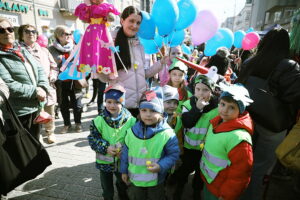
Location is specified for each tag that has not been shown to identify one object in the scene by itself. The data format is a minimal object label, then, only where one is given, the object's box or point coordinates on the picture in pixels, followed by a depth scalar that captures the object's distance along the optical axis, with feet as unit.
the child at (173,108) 7.68
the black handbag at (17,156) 6.63
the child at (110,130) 6.54
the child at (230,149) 5.35
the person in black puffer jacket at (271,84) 6.05
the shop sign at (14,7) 37.35
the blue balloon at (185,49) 17.86
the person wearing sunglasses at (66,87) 13.55
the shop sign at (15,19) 40.53
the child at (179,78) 9.07
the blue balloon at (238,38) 19.36
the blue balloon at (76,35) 15.74
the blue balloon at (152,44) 9.86
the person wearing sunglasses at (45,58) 11.36
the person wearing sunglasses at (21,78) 7.59
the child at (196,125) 6.81
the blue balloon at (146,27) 7.51
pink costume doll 6.93
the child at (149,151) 5.82
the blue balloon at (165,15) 7.51
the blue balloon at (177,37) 9.95
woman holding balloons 7.07
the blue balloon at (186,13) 8.63
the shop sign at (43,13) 47.80
